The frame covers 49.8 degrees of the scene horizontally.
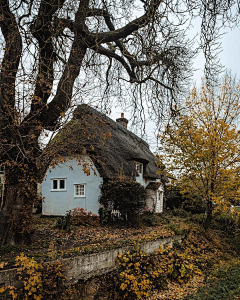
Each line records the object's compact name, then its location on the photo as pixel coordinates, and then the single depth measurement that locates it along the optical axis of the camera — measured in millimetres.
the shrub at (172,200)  21734
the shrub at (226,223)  14148
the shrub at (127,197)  12906
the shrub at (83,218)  12340
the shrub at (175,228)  10757
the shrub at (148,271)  6391
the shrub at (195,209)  19078
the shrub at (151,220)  14016
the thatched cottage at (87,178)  14523
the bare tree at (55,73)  6074
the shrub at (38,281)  4730
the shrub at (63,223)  10711
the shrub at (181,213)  18153
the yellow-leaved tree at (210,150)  11219
